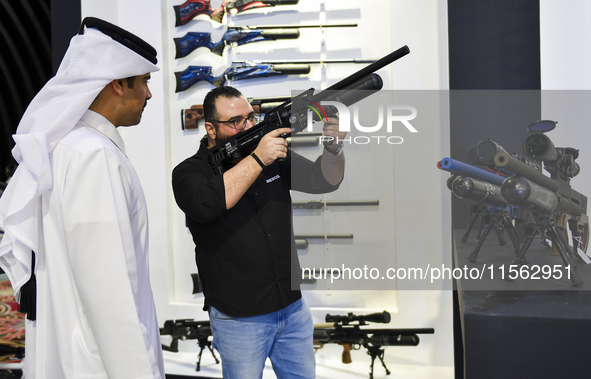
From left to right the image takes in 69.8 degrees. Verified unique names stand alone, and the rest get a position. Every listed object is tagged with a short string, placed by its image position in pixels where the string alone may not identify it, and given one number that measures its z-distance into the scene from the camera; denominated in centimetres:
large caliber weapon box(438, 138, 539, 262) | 114
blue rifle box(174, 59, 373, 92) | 306
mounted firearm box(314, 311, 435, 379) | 267
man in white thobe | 104
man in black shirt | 156
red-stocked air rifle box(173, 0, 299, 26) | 315
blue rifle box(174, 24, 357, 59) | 306
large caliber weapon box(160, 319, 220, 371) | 293
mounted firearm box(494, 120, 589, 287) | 106
